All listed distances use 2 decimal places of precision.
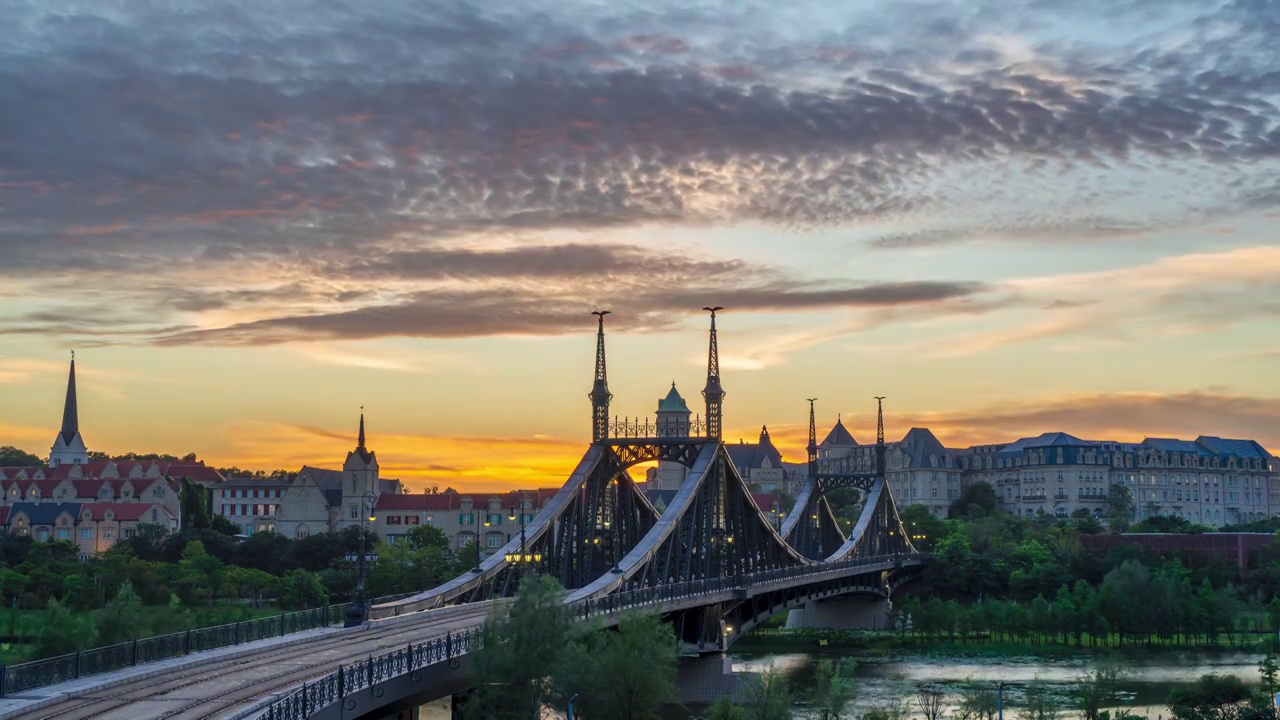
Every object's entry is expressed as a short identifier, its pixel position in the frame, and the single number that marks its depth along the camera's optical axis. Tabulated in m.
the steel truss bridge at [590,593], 44.22
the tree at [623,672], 55.19
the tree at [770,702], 57.84
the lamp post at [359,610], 64.31
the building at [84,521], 167.38
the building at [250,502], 192.75
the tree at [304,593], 130.25
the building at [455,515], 180.00
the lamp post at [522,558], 77.38
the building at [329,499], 183.75
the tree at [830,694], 66.69
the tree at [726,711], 59.25
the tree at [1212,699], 71.25
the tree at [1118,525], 180.25
